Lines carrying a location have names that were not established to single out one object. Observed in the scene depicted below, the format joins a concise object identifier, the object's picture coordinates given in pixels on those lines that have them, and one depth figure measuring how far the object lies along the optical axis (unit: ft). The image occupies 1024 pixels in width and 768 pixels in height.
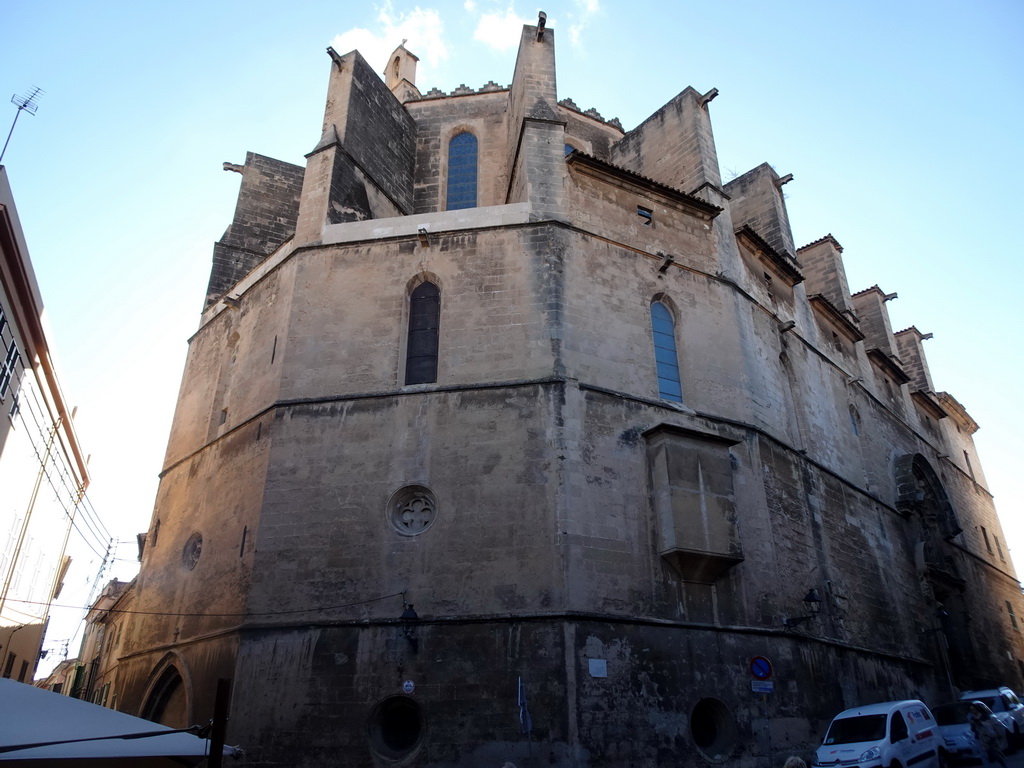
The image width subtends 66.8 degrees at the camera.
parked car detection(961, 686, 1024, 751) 40.57
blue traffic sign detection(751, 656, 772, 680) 37.73
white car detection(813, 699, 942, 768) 30.23
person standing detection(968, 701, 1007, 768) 30.78
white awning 18.92
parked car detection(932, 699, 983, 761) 37.35
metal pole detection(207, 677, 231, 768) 19.33
